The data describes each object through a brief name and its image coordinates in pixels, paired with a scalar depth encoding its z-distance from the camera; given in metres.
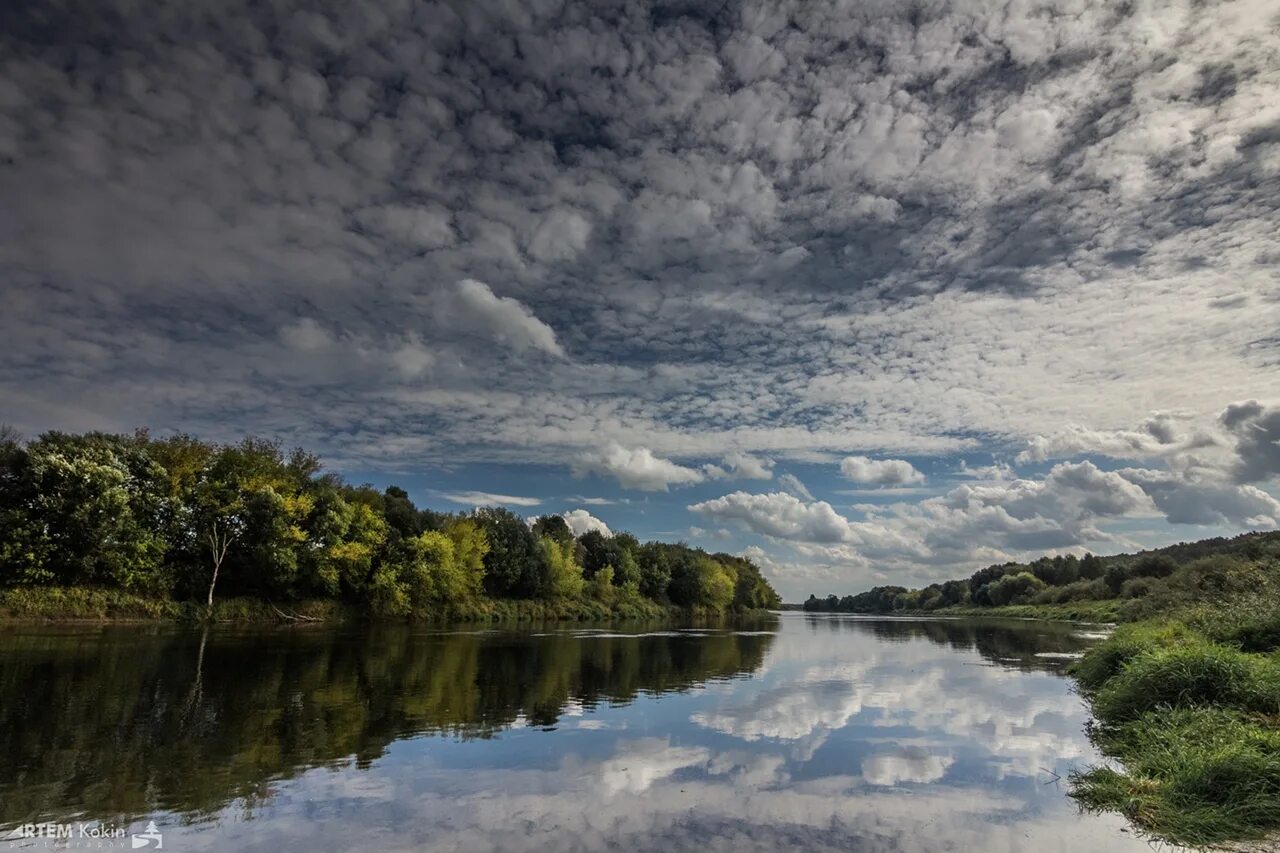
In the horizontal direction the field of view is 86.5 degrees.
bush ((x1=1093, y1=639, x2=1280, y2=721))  14.27
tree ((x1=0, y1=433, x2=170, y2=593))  39.06
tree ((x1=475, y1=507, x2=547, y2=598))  83.19
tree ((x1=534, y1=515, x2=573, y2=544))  110.06
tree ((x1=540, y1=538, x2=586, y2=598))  89.94
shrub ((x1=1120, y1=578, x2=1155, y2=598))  86.38
